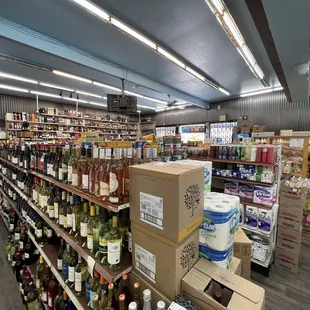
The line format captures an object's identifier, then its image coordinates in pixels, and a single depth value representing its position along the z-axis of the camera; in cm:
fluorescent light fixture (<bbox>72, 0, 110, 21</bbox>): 232
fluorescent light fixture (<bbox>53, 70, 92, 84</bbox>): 466
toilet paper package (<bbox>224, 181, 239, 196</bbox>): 304
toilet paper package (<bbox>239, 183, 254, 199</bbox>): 286
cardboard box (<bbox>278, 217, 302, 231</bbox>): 256
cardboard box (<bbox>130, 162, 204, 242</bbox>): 87
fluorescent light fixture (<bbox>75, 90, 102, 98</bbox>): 708
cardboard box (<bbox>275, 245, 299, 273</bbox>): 261
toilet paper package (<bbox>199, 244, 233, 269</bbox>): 107
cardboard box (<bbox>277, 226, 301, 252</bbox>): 257
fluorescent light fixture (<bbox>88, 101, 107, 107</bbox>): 918
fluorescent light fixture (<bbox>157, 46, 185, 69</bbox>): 362
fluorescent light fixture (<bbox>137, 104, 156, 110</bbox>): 1033
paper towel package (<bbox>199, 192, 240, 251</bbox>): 105
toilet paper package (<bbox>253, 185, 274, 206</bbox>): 261
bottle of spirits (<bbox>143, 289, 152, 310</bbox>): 95
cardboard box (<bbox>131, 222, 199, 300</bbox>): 93
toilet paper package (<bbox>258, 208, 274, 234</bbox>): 258
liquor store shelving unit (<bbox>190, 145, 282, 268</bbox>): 259
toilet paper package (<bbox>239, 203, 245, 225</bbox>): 285
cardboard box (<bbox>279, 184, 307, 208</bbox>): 255
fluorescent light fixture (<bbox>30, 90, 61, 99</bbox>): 720
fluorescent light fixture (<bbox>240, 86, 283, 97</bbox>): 702
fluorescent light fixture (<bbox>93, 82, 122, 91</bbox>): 583
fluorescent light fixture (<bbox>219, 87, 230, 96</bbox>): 680
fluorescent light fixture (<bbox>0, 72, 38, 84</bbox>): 515
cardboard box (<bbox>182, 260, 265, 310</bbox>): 84
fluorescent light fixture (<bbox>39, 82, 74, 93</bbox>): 614
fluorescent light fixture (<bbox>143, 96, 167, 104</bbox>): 825
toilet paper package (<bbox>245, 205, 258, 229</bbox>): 269
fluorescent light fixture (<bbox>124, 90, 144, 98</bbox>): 731
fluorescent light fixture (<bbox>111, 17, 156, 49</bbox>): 275
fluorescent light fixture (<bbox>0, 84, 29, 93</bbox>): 636
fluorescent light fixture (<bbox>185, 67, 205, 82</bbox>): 480
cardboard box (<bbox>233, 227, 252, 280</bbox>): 174
